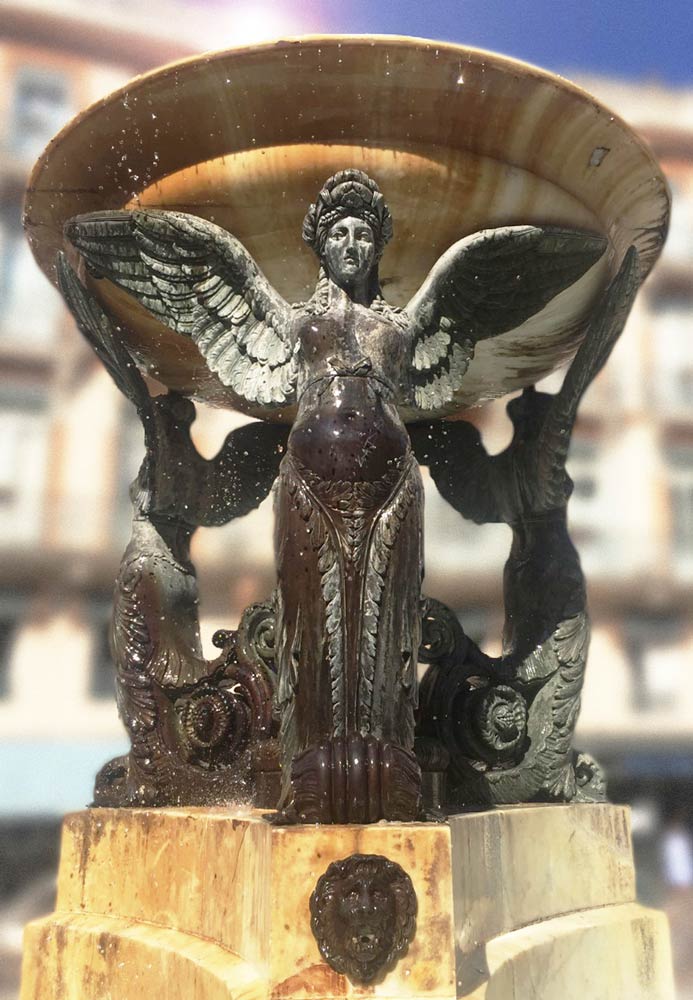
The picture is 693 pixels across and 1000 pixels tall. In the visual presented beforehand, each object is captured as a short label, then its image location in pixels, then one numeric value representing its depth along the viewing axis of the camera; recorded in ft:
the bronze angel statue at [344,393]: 5.58
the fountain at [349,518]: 5.16
